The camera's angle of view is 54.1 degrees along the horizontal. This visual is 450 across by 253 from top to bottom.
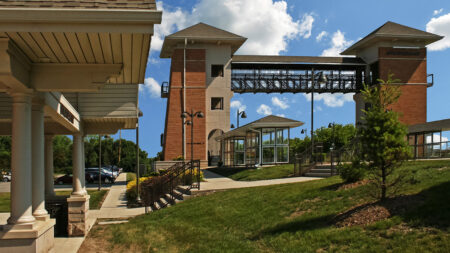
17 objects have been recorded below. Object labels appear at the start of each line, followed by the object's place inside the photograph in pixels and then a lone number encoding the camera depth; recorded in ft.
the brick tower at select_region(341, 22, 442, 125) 159.53
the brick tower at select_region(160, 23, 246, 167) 155.12
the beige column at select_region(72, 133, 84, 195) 42.86
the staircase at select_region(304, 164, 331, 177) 69.87
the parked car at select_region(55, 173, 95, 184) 125.70
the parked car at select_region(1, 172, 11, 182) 154.45
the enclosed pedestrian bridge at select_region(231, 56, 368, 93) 164.04
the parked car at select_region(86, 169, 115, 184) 127.99
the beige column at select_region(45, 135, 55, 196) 46.98
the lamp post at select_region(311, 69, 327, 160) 74.24
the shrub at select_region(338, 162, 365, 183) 40.45
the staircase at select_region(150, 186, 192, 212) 56.75
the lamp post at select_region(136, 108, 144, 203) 68.40
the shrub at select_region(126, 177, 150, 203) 74.03
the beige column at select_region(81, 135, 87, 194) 45.29
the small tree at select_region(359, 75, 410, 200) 30.42
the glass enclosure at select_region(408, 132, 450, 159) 80.96
